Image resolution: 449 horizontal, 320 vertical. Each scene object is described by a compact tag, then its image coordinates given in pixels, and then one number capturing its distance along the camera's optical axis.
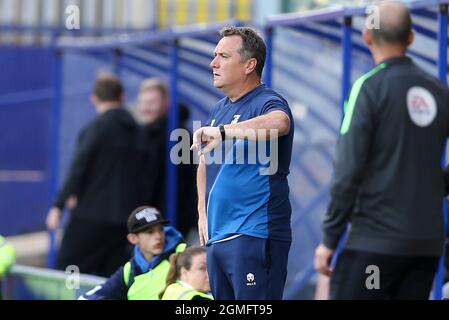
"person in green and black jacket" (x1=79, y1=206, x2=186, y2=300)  12.92
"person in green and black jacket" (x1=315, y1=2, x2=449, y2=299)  9.65
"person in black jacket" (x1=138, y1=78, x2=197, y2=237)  19.91
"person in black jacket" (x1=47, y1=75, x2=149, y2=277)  18.37
